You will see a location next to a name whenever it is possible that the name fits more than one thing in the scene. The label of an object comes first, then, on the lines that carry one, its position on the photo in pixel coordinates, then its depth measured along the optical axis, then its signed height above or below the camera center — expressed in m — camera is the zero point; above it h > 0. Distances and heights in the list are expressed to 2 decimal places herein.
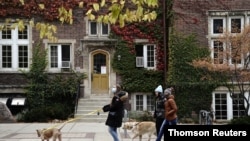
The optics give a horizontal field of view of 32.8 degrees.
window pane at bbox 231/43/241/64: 20.48 +0.86
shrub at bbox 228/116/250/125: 17.07 -2.06
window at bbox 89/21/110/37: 24.88 +2.43
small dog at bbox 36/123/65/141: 11.83 -1.77
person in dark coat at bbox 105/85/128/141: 11.35 -1.17
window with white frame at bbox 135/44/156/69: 24.80 +0.89
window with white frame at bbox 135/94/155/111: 24.48 -1.85
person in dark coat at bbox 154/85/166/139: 12.22 -1.14
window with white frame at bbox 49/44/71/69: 24.73 +0.85
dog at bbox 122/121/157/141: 12.66 -1.76
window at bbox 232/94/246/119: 23.20 -1.94
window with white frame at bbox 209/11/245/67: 21.03 +1.97
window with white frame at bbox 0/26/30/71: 24.64 +1.32
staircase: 21.60 -1.96
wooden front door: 24.73 -0.16
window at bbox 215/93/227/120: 23.41 -2.00
